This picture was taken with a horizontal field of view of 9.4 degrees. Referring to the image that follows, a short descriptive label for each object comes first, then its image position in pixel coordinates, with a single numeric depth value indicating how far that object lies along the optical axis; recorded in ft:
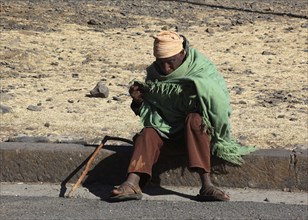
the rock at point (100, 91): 57.29
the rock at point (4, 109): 52.94
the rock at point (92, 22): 84.55
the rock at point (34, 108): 53.78
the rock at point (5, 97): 56.60
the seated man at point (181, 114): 39.40
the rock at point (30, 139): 45.26
